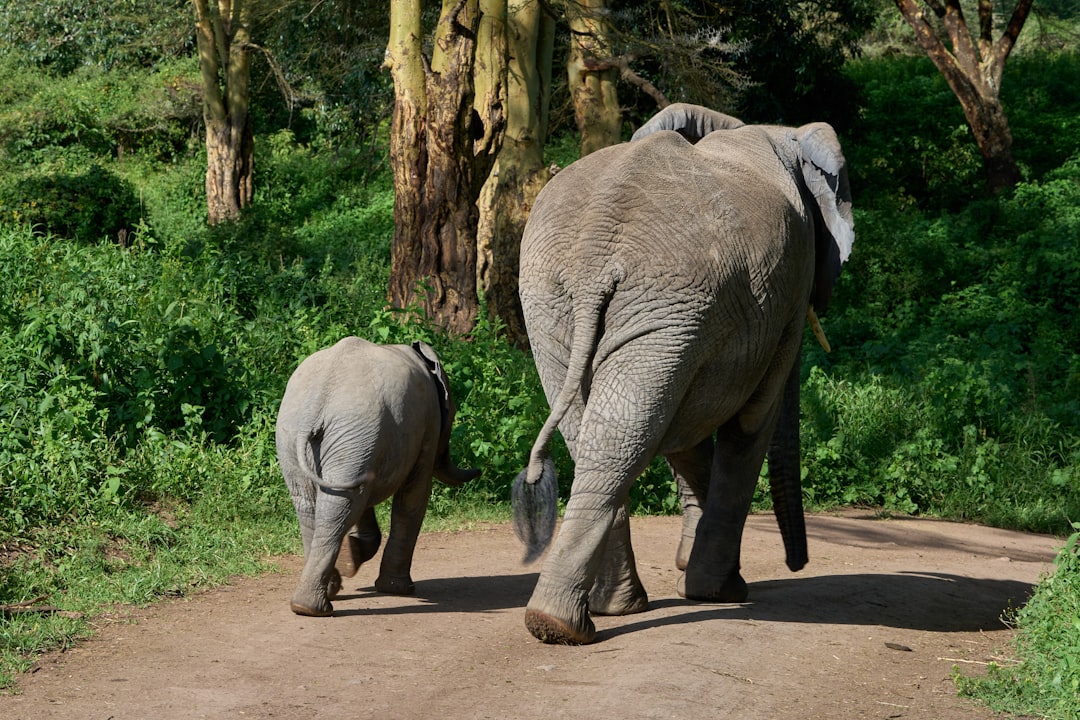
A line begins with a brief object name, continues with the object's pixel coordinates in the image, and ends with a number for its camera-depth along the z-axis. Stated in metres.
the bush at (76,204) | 34.91
